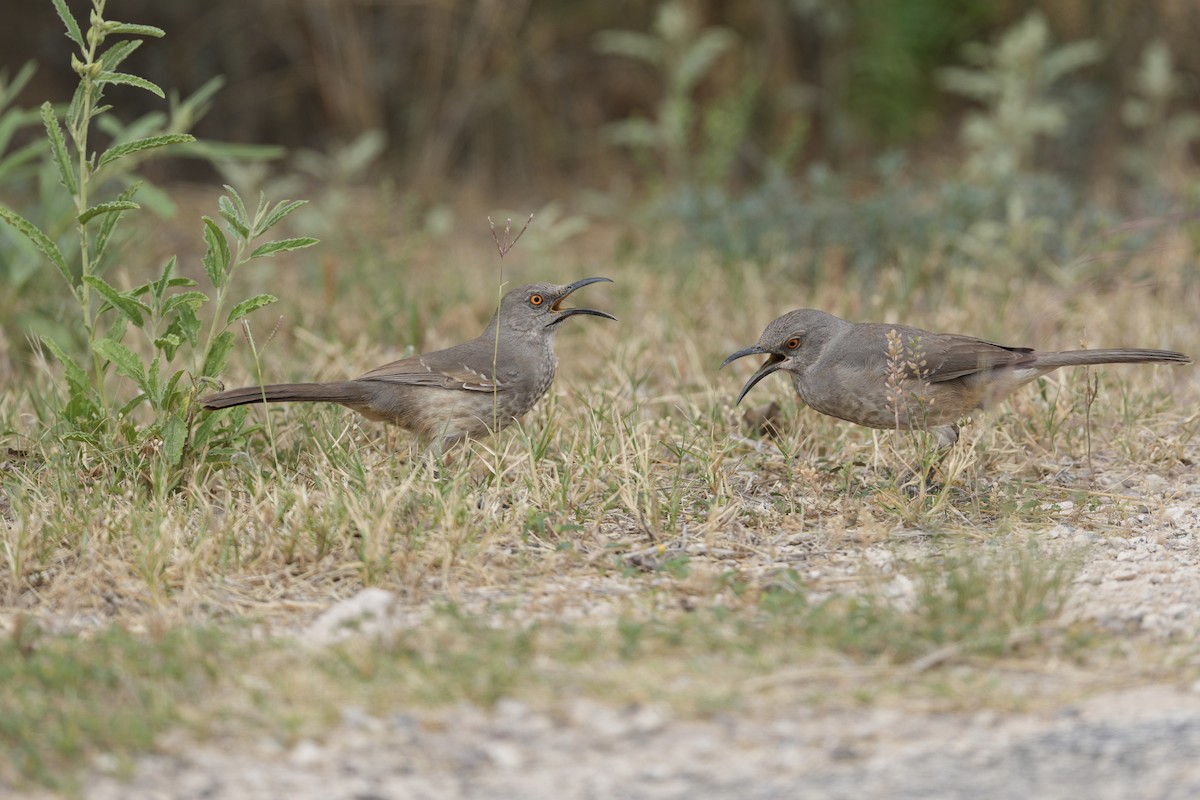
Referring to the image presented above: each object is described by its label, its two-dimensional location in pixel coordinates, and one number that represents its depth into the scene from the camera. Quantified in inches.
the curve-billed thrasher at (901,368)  430.3
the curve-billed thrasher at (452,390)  441.1
